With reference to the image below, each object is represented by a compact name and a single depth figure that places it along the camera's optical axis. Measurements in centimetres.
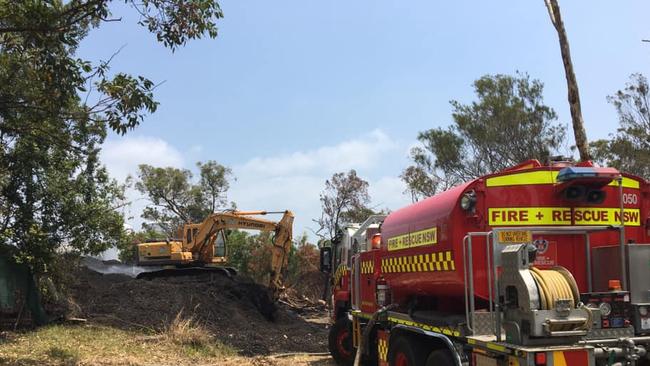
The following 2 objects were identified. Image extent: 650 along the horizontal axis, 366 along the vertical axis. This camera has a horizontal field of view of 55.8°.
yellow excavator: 2347
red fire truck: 577
